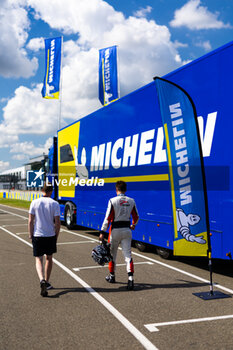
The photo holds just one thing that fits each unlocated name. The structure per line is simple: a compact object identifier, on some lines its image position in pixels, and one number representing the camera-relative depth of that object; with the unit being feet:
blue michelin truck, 20.63
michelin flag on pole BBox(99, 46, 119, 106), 72.13
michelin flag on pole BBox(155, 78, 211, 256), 19.11
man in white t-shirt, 19.48
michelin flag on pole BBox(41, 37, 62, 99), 78.95
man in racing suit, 20.74
